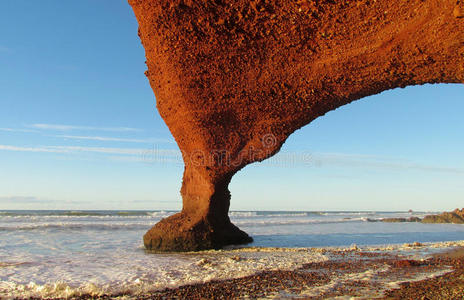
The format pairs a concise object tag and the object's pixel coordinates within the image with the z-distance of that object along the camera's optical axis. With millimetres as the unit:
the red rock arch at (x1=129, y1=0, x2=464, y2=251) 6055
